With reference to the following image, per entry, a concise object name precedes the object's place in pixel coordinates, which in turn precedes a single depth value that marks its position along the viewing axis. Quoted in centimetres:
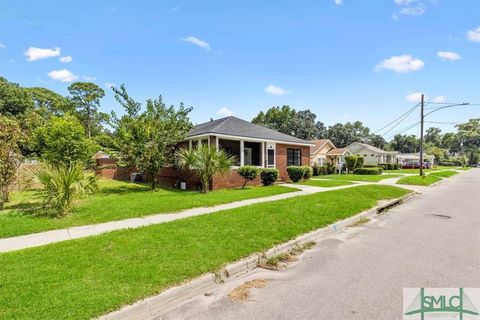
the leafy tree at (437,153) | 7575
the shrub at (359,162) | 3303
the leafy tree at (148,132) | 1491
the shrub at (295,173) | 1883
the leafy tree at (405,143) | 8769
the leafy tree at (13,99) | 4009
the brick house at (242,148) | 1606
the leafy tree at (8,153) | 927
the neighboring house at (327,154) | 3372
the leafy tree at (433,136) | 10801
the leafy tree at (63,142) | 1697
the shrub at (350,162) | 3244
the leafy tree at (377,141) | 8162
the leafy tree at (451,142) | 9669
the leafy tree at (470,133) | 9281
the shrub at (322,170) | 3045
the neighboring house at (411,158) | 6600
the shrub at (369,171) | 3061
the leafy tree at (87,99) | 5072
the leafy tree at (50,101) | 4838
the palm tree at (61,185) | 810
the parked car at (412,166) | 5241
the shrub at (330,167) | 3221
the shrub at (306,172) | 1933
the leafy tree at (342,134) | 6919
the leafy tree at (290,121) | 5634
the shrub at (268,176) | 1678
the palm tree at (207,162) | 1366
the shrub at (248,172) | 1567
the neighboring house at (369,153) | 5262
